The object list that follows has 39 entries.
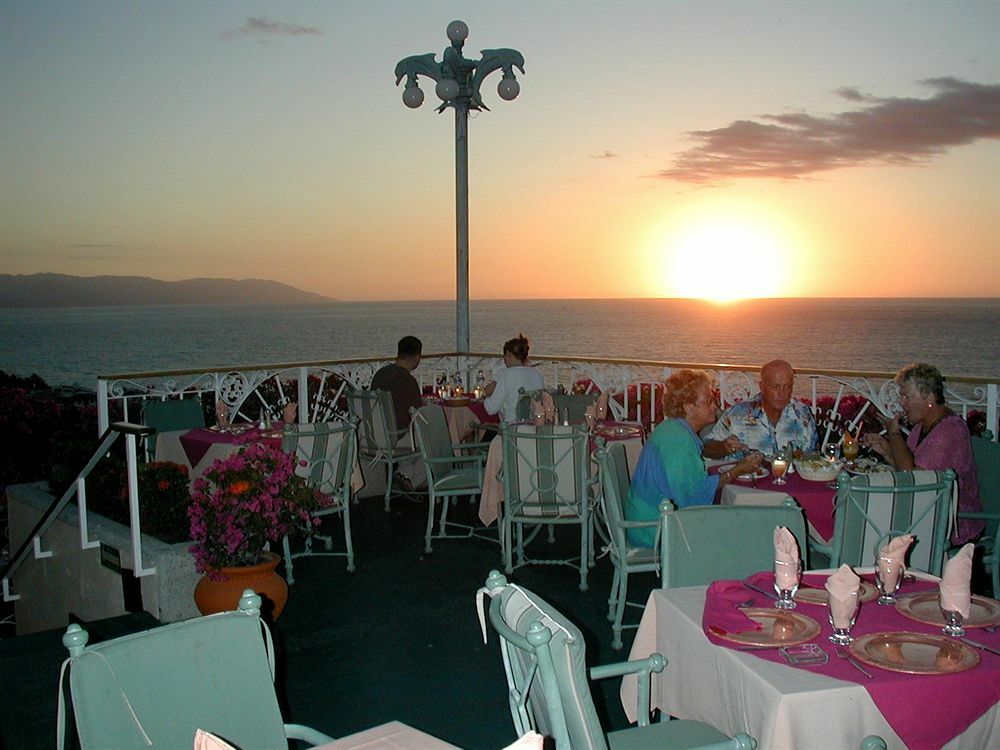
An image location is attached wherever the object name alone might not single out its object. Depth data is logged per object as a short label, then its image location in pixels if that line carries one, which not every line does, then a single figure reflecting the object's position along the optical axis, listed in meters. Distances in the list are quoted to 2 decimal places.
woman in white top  6.49
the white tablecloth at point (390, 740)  1.61
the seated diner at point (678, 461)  3.61
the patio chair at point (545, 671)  1.60
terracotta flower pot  3.81
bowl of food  3.96
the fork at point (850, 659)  1.85
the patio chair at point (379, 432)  6.38
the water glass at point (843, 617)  2.03
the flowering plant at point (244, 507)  3.76
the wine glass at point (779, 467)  3.93
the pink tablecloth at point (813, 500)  3.76
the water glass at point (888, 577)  2.33
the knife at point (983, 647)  1.96
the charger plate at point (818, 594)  2.33
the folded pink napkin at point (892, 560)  2.32
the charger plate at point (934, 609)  2.14
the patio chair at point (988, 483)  4.15
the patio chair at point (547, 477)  4.70
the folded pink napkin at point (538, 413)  5.37
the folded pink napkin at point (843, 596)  2.03
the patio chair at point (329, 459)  4.98
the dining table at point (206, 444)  5.26
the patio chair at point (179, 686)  1.69
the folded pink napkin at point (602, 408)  5.76
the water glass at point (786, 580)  2.28
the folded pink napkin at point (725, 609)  2.12
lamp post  7.03
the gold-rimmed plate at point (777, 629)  2.03
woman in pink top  3.92
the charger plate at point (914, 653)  1.86
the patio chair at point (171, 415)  6.06
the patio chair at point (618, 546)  3.72
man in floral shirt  4.62
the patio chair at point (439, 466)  5.38
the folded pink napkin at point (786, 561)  2.28
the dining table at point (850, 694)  1.77
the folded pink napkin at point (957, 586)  2.10
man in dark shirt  6.56
